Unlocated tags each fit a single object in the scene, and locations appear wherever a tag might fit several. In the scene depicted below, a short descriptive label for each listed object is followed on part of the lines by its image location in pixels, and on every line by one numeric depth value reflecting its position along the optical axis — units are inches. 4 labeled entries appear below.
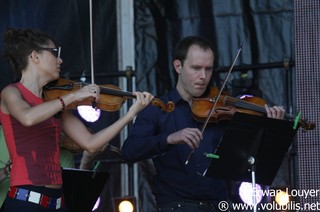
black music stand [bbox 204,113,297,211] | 380.2
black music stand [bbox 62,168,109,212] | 392.8
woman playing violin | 349.1
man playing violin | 398.0
